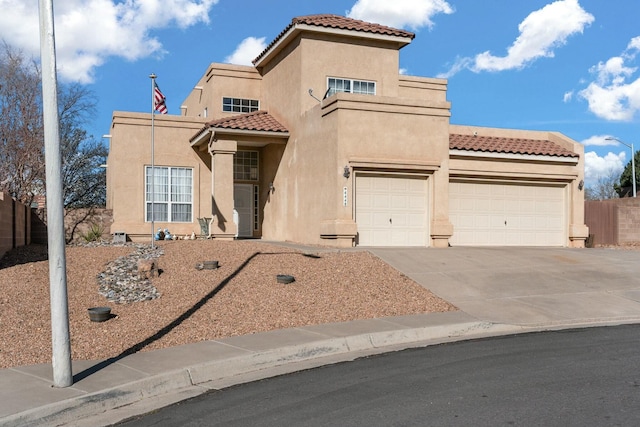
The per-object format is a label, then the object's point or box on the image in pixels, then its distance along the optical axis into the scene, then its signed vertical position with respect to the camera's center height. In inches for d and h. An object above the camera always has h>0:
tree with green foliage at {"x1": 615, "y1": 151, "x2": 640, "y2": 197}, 1983.0 +48.3
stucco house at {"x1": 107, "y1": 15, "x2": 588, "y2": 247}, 737.0 +46.3
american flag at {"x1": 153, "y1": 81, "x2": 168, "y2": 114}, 802.2 +125.9
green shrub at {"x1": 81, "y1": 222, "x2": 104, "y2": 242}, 872.5 -46.3
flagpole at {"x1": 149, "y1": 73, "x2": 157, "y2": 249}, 753.0 +116.5
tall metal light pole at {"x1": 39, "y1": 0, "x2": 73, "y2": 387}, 282.0 -4.4
